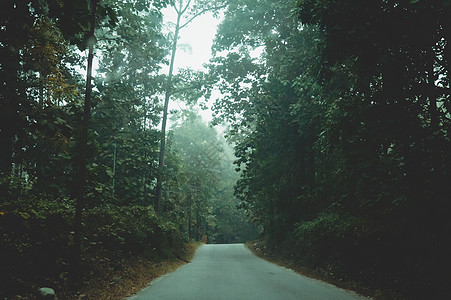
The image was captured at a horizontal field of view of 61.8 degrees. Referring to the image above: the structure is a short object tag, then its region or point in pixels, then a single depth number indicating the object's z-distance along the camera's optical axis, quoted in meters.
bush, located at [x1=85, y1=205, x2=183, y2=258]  12.59
